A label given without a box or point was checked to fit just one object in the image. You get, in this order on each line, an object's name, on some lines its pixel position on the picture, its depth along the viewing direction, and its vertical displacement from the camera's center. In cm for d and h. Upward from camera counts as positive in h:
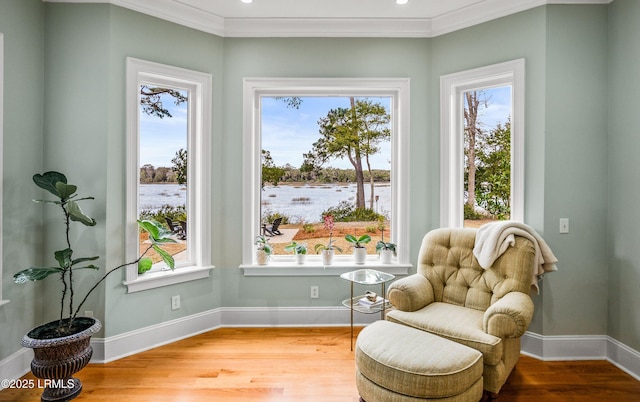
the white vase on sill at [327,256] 316 -56
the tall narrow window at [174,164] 279 +30
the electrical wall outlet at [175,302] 286 -91
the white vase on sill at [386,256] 314 -55
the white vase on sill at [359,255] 316 -54
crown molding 289 +157
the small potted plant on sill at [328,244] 324 -46
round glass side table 263 -67
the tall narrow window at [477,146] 284 +47
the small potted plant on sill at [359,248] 316 -48
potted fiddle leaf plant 198 -87
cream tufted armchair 187 -67
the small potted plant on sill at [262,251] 311 -50
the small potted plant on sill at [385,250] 310 -50
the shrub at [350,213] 329 -15
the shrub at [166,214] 288 -14
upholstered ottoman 165 -88
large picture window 322 +28
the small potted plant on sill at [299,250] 315 -50
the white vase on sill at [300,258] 316 -57
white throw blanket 226 -32
